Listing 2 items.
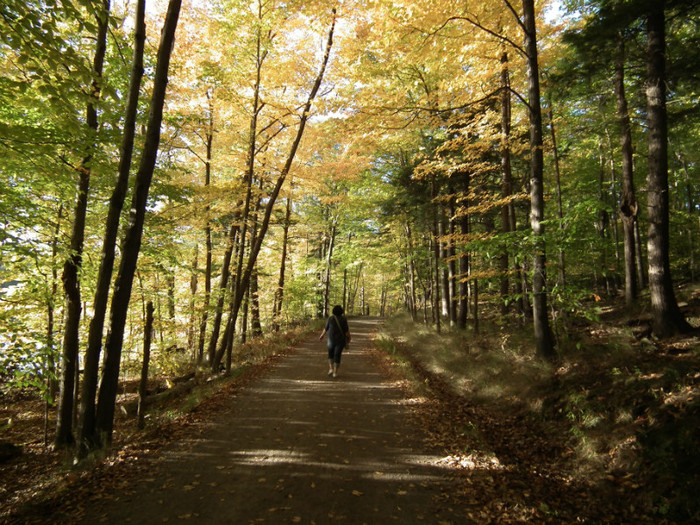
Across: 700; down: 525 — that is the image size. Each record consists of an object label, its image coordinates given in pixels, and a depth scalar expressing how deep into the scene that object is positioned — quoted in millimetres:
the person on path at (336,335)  8719
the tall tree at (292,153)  10273
